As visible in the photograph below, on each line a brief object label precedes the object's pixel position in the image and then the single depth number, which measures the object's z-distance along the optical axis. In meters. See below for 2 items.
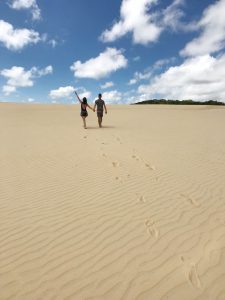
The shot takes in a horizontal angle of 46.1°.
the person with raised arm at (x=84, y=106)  14.48
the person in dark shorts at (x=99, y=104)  14.68
